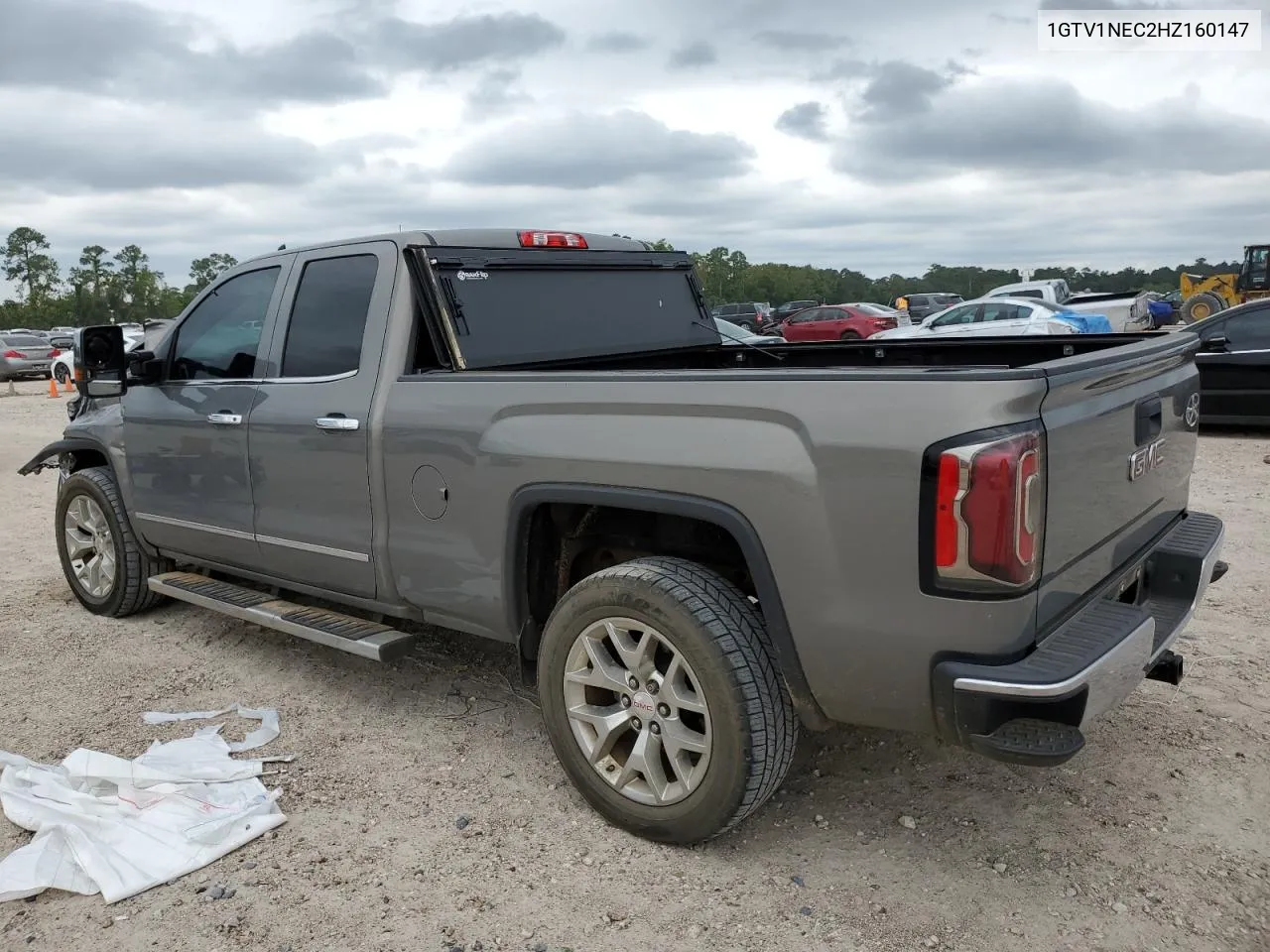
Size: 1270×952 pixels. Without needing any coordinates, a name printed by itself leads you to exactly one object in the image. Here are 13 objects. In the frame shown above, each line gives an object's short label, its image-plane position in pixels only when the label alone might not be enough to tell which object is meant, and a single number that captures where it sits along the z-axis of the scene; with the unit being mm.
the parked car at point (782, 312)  40531
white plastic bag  3041
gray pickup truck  2521
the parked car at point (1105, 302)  22953
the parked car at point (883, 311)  30953
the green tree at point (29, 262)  97062
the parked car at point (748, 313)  41484
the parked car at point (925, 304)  37906
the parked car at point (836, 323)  29656
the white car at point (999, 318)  16750
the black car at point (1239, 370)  10297
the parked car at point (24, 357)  28469
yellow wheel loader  25484
